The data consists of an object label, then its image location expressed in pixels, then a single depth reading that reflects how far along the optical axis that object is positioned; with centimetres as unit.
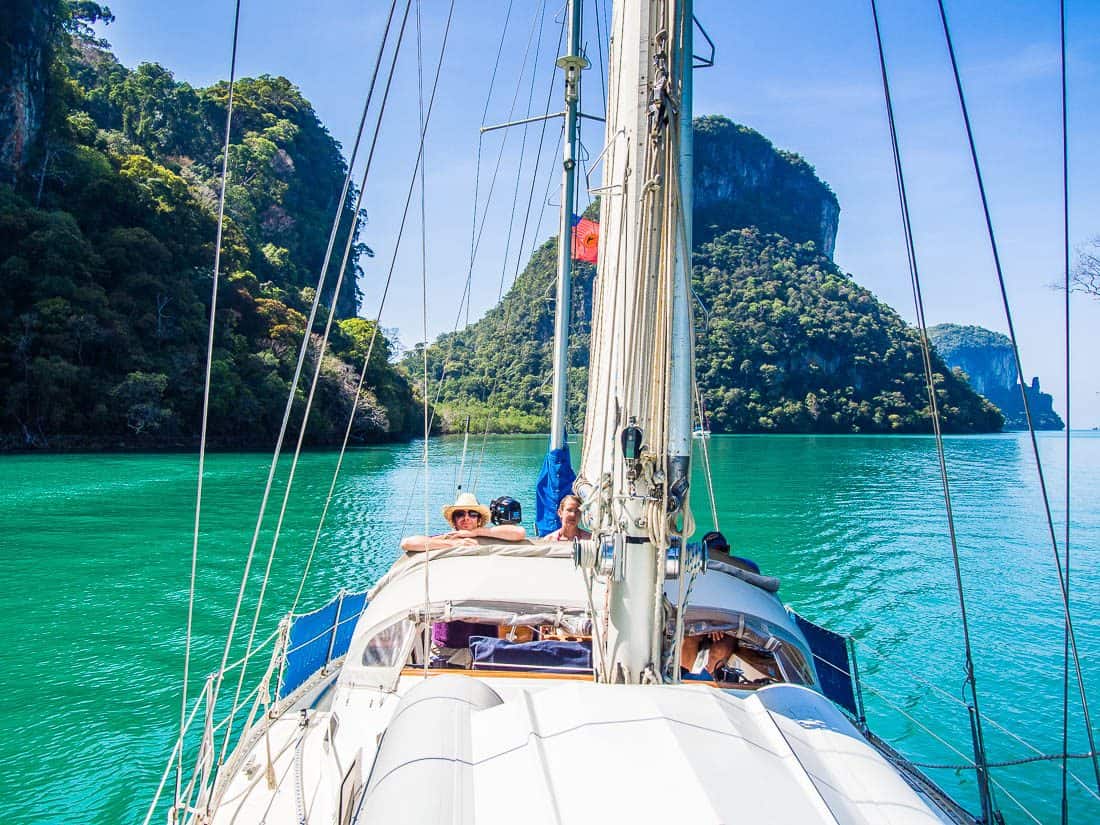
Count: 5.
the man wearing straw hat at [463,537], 458
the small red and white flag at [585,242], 1098
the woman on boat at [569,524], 580
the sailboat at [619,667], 184
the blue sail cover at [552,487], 812
